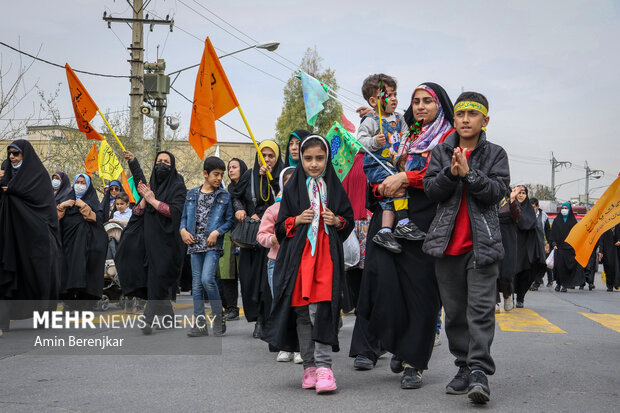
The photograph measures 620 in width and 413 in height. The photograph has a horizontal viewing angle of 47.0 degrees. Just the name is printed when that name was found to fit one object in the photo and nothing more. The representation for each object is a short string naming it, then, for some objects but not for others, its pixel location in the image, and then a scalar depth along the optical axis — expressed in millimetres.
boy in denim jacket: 7977
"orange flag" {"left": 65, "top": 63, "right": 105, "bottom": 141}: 11398
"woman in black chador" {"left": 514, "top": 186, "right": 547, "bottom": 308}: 12328
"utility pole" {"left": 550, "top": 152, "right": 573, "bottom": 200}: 85125
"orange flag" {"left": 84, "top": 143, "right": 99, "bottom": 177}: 16344
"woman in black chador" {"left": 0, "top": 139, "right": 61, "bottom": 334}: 8438
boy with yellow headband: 4543
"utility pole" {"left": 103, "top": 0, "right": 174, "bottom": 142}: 23984
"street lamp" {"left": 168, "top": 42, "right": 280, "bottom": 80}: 19516
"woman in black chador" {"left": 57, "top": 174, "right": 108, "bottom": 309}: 10180
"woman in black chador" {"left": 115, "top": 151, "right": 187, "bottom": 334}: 8523
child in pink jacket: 6297
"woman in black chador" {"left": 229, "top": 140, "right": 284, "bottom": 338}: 8125
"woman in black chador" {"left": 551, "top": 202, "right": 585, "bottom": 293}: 18016
